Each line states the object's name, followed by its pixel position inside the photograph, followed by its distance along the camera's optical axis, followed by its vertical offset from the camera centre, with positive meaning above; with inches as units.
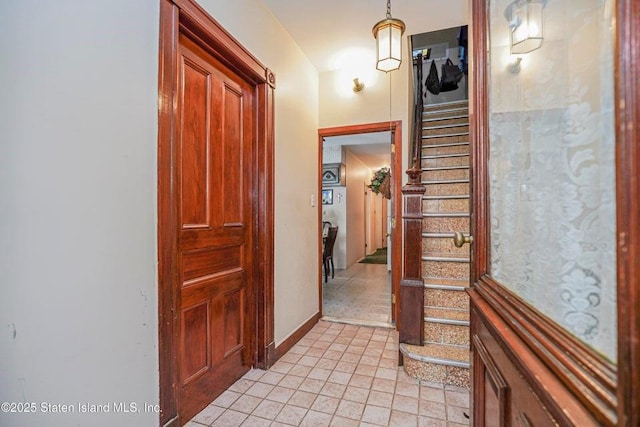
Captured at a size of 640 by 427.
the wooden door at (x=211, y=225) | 63.6 -3.0
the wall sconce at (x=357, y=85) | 121.6 +51.9
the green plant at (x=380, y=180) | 226.4 +25.9
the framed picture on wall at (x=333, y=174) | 234.4 +30.4
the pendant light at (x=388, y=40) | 81.4 +47.5
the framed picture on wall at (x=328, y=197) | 246.4 +13.0
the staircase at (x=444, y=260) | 80.4 -16.1
